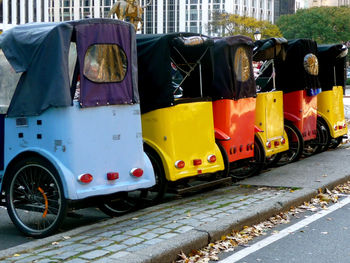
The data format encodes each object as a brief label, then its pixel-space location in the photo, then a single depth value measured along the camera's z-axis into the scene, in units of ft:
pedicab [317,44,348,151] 47.14
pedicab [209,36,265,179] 32.94
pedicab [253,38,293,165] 37.47
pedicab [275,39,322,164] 42.32
